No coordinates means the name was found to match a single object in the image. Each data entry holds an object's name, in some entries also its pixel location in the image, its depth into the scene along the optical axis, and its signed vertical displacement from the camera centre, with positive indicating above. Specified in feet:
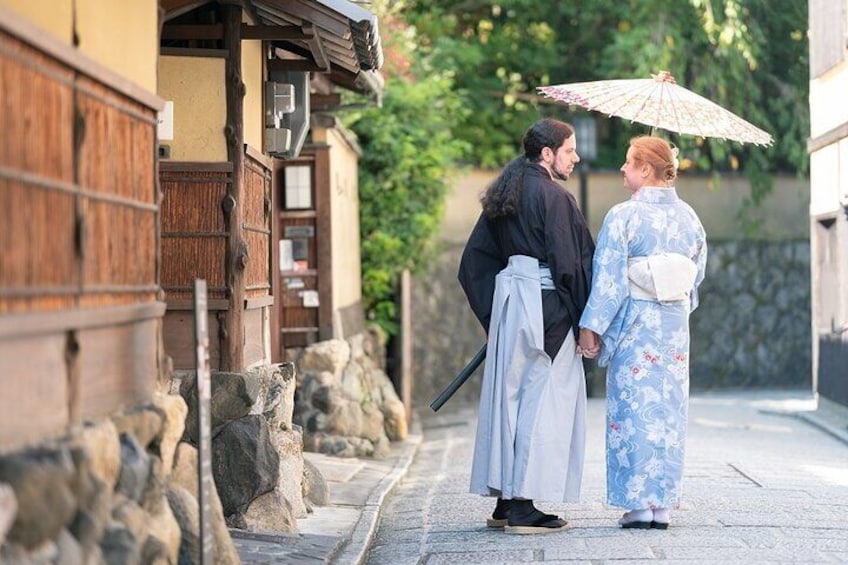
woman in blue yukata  29.14 -1.31
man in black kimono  29.19 -1.51
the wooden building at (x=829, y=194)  57.72 +2.64
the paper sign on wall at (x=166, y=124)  29.91 +2.79
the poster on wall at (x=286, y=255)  51.93 +0.43
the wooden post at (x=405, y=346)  63.36 -3.24
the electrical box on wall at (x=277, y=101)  36.55 +3.90
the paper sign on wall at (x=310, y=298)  51.80 -1.00
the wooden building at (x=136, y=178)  17.21 +1.36
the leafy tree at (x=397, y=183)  62.08 +3.32
